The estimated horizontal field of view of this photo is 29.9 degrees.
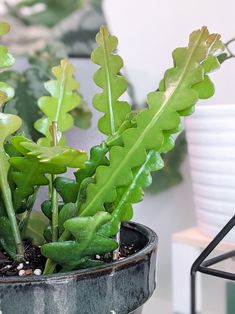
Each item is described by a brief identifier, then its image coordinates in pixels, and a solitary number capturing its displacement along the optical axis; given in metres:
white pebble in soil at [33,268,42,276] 0.30
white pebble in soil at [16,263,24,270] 0.31
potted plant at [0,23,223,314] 0.25
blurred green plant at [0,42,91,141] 0.55
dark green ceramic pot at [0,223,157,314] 0.25
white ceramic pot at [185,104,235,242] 0.47
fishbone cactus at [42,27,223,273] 0.29
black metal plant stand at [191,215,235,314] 0.33
